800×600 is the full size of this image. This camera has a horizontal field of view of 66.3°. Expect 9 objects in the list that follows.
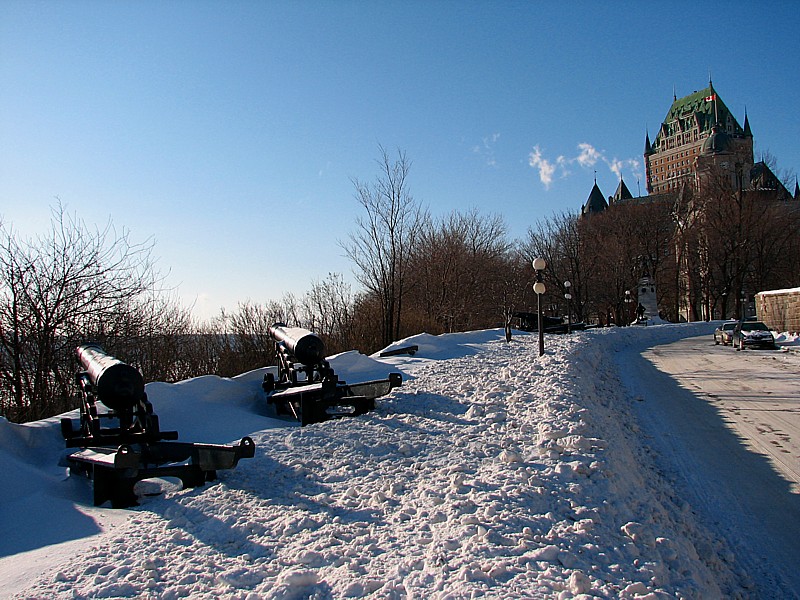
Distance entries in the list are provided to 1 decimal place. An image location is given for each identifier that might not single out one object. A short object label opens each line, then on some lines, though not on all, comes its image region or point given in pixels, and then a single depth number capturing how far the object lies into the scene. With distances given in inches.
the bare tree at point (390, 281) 977.5
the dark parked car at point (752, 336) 1071.6
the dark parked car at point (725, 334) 1190.9
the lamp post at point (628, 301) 2313.5
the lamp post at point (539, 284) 834.6
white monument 2332.7
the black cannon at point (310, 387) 361.4
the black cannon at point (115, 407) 265.7
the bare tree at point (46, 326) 435.5
